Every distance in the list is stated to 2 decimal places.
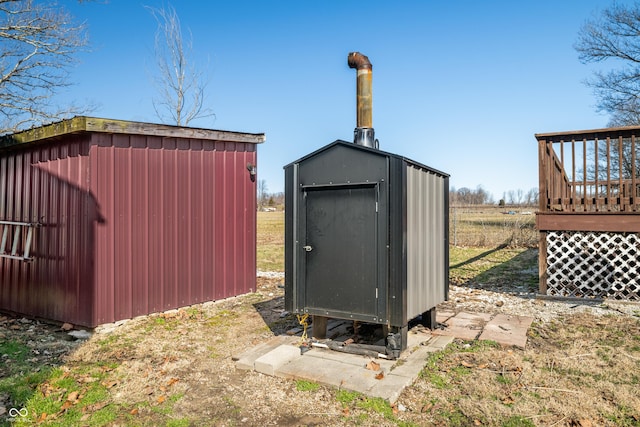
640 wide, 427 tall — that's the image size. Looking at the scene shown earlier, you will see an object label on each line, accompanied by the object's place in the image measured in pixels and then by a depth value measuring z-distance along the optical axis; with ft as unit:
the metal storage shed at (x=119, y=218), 17.34
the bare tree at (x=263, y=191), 201.16
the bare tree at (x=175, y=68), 40.98
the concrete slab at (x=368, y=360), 10.57
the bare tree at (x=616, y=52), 50.93
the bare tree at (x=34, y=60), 38.83
